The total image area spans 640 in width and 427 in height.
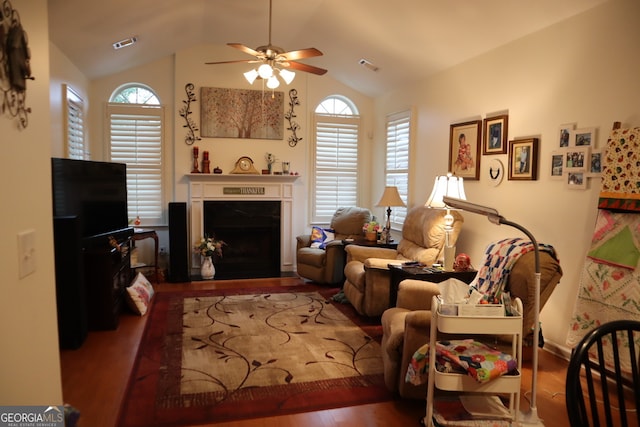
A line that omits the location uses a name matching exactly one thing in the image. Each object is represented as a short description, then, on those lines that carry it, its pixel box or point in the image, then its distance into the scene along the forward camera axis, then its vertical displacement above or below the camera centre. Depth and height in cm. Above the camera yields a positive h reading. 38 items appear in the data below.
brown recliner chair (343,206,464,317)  414 -76
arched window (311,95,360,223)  666 +46
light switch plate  109 -19
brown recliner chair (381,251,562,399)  259 -87
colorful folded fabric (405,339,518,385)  222 -93
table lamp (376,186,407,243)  532 -18
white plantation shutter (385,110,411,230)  580 +40
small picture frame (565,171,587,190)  321 +6
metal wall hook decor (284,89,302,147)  641 +98
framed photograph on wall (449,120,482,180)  437 +40
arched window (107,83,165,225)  593 +53
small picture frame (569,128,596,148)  315 +38
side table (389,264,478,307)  364 -76
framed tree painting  607 +100
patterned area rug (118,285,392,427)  269 -137
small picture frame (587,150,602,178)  310 +17
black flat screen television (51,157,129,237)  364 -12
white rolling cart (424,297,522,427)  224 -76
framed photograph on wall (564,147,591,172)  319 +22
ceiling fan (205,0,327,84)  368 +111
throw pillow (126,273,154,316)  431 -118
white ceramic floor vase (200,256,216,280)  586 -118
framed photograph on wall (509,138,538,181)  365 +25
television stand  381 -94
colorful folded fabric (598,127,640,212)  277 +11
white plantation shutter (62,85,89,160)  462 +64
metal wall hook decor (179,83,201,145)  599 +91
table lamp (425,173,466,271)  396 -4
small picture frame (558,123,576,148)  332 +43
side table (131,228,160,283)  530 -69
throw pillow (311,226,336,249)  588 -73
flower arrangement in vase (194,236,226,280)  580 -95
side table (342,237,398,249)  523 -71
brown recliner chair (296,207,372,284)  550 -87
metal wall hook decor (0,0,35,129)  101 +29
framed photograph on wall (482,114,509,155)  399 +50
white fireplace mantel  598 -15
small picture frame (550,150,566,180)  340 +19
